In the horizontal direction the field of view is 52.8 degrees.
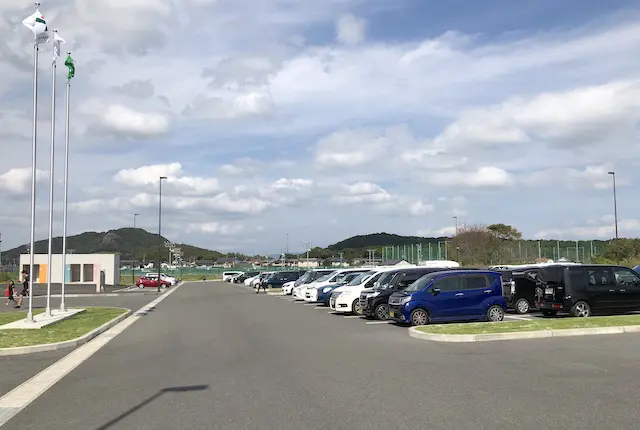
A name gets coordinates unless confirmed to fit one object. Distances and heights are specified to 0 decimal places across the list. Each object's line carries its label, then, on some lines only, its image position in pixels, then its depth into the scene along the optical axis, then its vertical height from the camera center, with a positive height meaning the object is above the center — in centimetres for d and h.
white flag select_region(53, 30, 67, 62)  2428 +847
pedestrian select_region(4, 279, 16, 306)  3325 -112
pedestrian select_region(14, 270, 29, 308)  2983 -129
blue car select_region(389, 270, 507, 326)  1938 -108
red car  6406 -161
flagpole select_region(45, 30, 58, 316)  2420 +392
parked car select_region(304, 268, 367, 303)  3362 -99
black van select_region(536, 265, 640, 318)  2012 -91
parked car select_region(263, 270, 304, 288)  5212 -104
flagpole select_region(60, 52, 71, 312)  2680 +114
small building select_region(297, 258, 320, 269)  14669 +72
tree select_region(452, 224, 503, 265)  7156 +216
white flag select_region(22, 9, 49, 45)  2114 +791
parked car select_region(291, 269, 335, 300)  3754 -82
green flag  2609 +819
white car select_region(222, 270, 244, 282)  8592 -134
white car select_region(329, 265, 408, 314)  2478 -115
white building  6700 +1
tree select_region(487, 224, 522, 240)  8706 +432
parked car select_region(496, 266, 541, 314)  2286 -102
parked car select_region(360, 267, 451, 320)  2228 -97
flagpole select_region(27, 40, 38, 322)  2098 +254
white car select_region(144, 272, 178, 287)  6888 -131
